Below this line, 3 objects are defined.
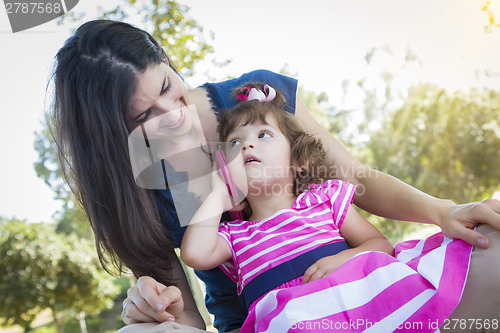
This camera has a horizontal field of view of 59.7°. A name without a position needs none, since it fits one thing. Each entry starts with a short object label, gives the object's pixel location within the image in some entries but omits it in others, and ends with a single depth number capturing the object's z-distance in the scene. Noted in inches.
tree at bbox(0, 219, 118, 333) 369.4
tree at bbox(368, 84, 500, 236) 446.0
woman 66.1
